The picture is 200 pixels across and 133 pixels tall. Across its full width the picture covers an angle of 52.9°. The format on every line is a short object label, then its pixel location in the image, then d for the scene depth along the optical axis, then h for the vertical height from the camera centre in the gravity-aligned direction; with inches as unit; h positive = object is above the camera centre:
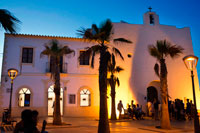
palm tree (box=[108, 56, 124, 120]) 646.8 +40.3
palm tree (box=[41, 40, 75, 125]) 499.8 +89.4
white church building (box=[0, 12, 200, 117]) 714.9 +94.9
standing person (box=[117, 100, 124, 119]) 673.0 -25.4
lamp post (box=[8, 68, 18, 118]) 495.3 +68.4
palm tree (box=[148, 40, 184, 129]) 440.1 +64.0
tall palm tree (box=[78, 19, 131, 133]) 352.5 +90.4
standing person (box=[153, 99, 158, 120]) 638.9 -35.7
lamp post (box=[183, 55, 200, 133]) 303.1 +54.4
